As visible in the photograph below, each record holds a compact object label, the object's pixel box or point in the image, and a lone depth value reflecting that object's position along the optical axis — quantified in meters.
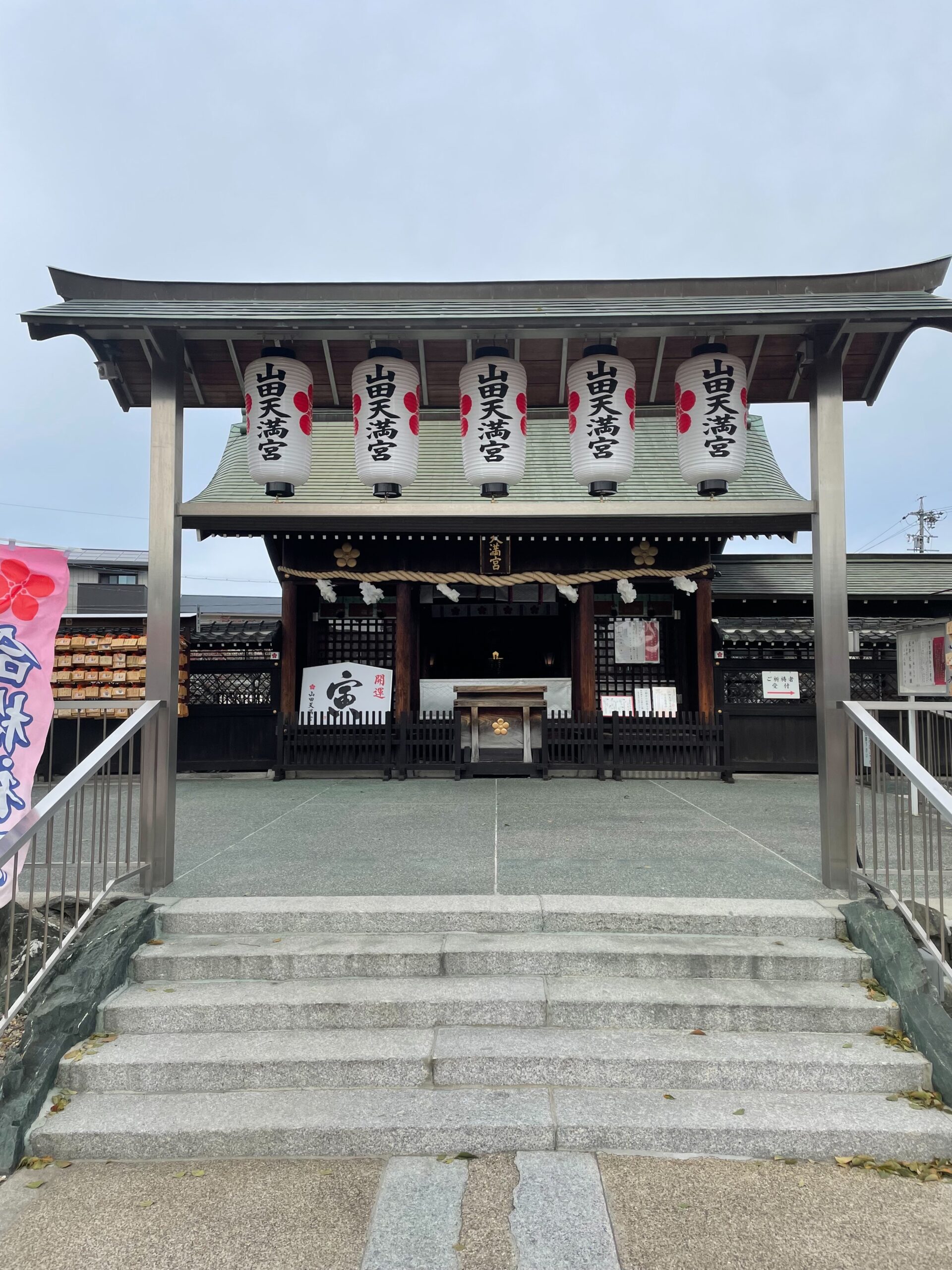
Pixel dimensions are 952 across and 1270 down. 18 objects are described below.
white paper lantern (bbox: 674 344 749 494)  5.63
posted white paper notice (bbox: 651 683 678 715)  12.73
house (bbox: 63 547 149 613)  28.05
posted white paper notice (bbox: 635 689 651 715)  12.75
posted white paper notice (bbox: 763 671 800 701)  11.95
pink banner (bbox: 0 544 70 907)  3.87
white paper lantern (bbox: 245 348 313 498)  5.77
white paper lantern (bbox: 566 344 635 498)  5.66
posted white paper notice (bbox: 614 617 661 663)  13.08
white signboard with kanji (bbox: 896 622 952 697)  9.63
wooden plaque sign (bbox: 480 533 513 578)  12.66
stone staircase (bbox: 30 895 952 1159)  3.17
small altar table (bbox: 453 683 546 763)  11.41
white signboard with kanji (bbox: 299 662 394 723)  12.47
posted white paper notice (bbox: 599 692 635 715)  12.69
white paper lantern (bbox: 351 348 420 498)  5.77
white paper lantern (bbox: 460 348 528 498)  5.71
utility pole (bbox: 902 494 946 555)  50.31
